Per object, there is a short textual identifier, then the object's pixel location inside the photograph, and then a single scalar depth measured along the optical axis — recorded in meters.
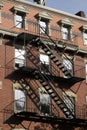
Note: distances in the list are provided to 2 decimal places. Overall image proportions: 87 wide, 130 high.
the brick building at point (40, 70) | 23.43
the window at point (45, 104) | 24.76
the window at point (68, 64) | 26.80
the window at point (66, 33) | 27.57
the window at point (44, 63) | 25.56
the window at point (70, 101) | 25.10
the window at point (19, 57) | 24.72
